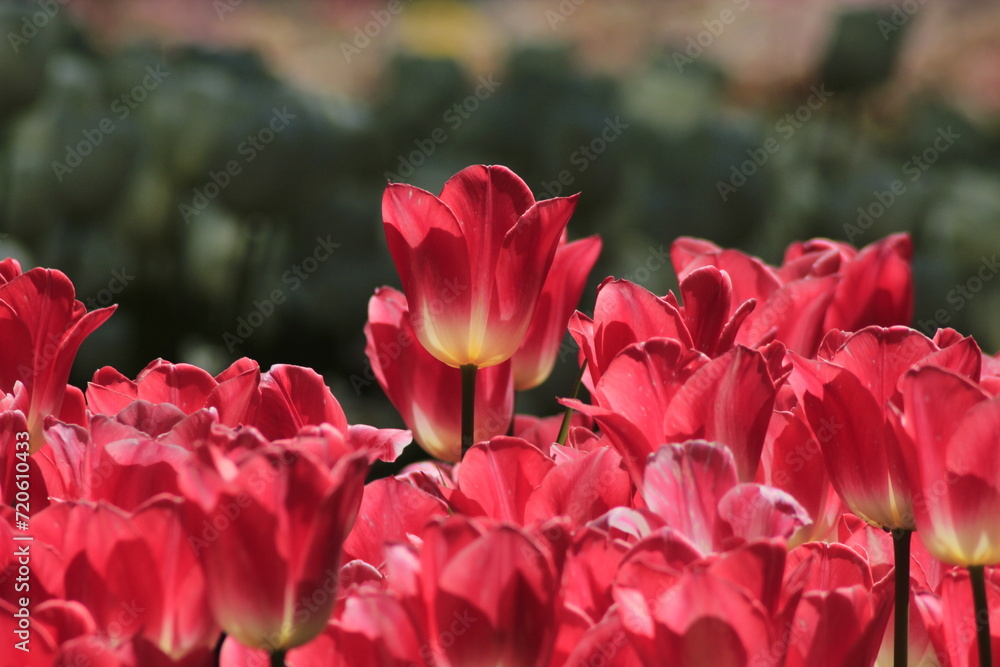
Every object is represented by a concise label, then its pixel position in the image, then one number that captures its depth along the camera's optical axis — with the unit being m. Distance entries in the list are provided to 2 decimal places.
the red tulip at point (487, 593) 2.14
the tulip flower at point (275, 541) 2.15
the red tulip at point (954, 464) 2.19
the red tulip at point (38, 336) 2.28
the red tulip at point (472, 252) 2.28
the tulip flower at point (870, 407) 2.22
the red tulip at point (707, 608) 2.14
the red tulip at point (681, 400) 2.21
